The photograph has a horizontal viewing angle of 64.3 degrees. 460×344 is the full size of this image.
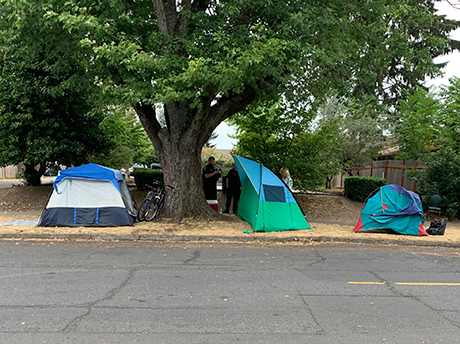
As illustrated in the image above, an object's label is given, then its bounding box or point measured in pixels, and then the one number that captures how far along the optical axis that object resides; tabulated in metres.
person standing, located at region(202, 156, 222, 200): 11.56
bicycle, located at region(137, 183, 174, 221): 10.45
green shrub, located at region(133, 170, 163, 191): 14.94
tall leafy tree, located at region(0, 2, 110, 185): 12.77
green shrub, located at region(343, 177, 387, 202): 14.84
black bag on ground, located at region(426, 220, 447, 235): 10.00
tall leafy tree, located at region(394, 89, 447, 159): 16.30
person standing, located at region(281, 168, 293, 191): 12.09
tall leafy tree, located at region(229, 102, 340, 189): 13.59
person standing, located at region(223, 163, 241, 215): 11.78
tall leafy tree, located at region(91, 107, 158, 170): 14.97
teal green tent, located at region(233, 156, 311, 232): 9.56
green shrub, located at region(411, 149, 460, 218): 13.05
